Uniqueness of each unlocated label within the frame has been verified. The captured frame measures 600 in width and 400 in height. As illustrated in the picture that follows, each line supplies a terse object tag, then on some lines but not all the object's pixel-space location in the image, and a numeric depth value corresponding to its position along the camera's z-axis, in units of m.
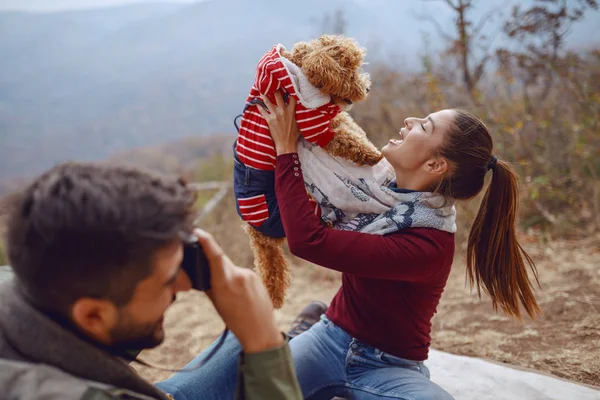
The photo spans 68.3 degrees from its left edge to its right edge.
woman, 1.57
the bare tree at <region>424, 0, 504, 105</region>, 5.47
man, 0.89
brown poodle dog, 1.68
